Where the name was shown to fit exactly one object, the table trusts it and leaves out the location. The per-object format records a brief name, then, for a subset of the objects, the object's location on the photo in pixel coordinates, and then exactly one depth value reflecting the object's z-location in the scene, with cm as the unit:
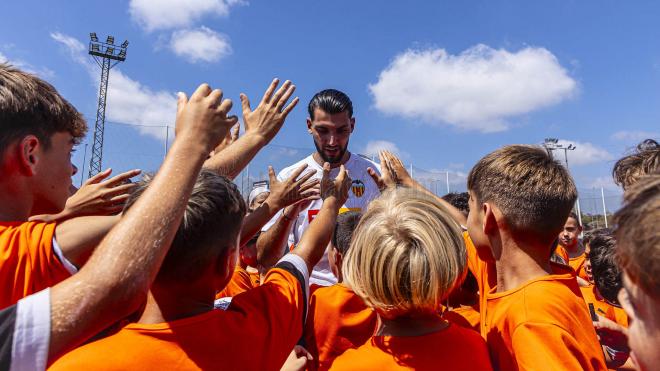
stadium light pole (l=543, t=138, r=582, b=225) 4119
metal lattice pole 1961
